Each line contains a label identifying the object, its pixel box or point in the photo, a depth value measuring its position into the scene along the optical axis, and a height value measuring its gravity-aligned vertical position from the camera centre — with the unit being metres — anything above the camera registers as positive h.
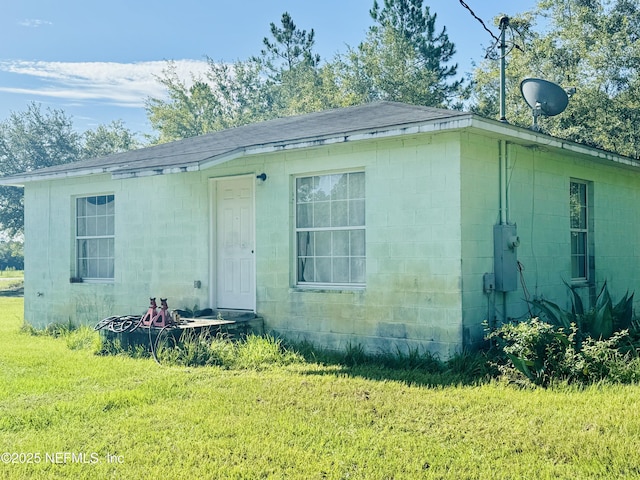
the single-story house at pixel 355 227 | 8.18 +0.38
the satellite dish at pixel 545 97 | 9.86 +2.35
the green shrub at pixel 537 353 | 6.90 -1.11
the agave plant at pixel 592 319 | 7.68 -0.83
